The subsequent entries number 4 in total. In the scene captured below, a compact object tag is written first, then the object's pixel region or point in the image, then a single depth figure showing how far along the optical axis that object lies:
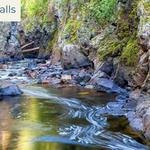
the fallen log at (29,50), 27.72
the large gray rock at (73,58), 17.73
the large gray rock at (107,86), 13.50
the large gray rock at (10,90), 13.15
